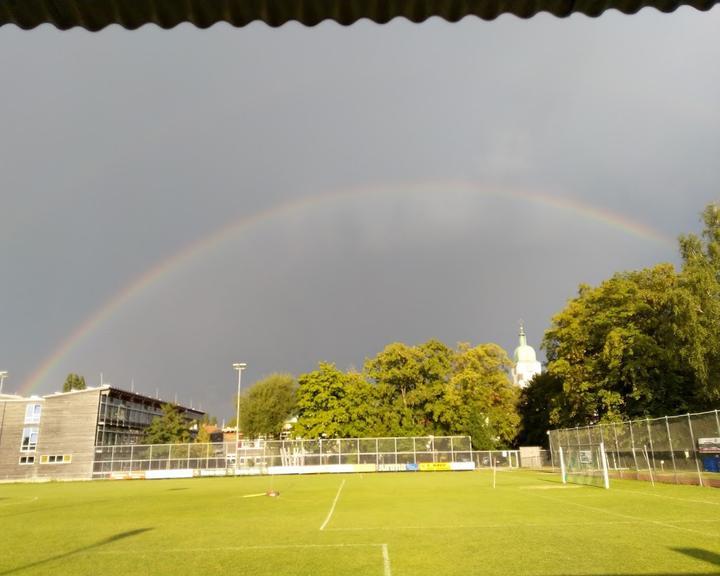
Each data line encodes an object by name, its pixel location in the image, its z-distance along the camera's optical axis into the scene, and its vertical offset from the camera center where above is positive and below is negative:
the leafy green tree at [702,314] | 36.47 +7.53
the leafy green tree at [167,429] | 78.31 +2.09
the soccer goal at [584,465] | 31.23 -1.87
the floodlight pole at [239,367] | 63.27 +8.35
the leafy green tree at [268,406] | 80.94 +5.12
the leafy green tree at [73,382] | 102.50 +11.52
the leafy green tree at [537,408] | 60.33 +3.12
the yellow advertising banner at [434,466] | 55.78 -2.82
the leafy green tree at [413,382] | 65.88 +6.66
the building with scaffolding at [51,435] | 61.09 +1.33
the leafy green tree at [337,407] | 65.69 +3.81
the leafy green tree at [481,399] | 64.38 +4.32
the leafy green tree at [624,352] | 42.47 +6.14
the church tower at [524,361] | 156.12 +20.73
